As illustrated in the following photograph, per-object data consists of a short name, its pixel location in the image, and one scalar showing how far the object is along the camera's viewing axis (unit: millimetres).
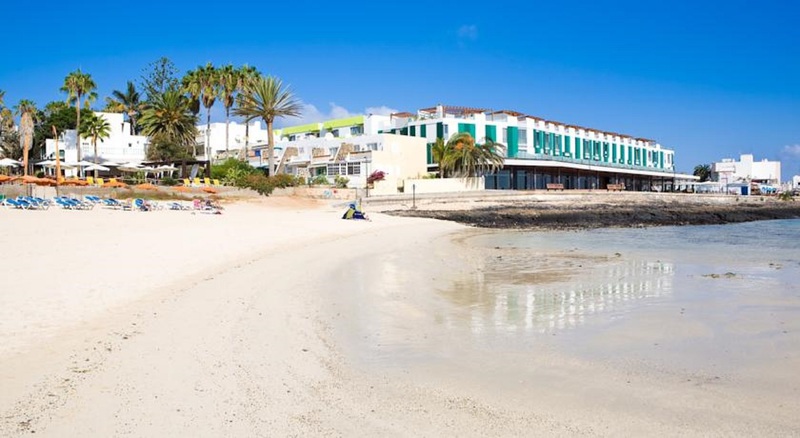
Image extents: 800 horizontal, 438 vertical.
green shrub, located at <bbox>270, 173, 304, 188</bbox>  43156
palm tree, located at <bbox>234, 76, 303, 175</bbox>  48438
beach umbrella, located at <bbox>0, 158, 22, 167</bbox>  45969
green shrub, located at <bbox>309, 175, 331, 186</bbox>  49156
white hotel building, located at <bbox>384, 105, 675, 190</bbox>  65375
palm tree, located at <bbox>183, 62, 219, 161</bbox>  63653
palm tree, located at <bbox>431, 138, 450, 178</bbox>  57938
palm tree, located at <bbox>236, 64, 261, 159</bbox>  61969
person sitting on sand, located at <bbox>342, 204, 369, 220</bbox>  32531
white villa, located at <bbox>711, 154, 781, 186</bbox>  131750
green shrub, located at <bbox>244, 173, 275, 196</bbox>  41781
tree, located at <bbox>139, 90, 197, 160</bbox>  61706
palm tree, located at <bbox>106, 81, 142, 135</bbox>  80562
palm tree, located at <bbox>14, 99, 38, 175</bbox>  40531
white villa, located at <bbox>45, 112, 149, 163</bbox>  63469
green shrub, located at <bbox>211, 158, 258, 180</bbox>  55056
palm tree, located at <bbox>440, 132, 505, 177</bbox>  56844
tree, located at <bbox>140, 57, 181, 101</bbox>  81544
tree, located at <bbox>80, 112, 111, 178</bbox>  59375
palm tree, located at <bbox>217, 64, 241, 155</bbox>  62594
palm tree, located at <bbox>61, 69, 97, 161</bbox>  63031
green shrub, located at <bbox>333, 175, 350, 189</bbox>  49472
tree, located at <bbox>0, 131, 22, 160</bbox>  68750
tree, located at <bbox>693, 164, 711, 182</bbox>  134025
